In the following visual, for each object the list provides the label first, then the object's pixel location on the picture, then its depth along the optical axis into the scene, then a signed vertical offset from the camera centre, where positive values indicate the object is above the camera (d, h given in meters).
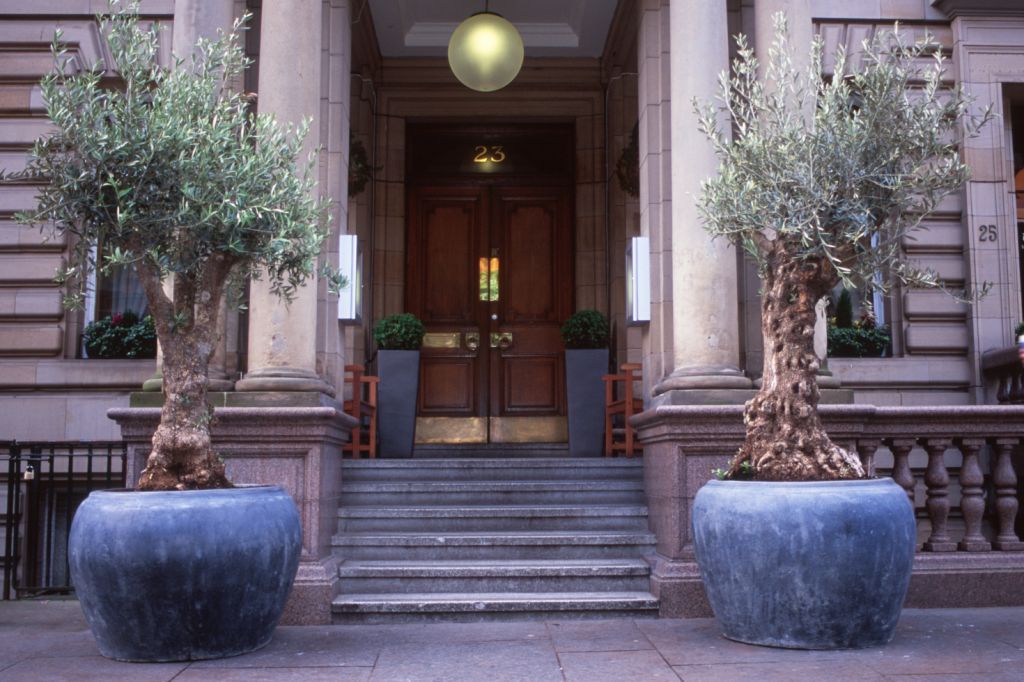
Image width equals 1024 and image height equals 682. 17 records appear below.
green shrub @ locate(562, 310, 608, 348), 11.51 +0.72
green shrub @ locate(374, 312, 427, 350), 11.30 +0.68
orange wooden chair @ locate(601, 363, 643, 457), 10.65 -0.16
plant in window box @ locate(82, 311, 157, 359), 10.88 +0.61
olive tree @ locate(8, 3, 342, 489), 6.21 +1.19
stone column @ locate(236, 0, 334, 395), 8.34 +0.92
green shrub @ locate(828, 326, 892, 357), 11.15 +0.57
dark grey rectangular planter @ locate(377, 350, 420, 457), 11.25 -0.01
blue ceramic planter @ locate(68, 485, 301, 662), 5.83 -0.97
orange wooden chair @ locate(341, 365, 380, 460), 10.59 -0.17
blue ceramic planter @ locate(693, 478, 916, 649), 6.04 -0.96
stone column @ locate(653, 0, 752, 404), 8.36 +1.05
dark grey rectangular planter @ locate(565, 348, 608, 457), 11.39 -0.05
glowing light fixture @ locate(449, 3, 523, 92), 10.36 +3.44
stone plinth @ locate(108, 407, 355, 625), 7.87 -0.39
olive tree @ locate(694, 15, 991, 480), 6.61 +1.24
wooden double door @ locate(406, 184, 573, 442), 13.27 +1.18
